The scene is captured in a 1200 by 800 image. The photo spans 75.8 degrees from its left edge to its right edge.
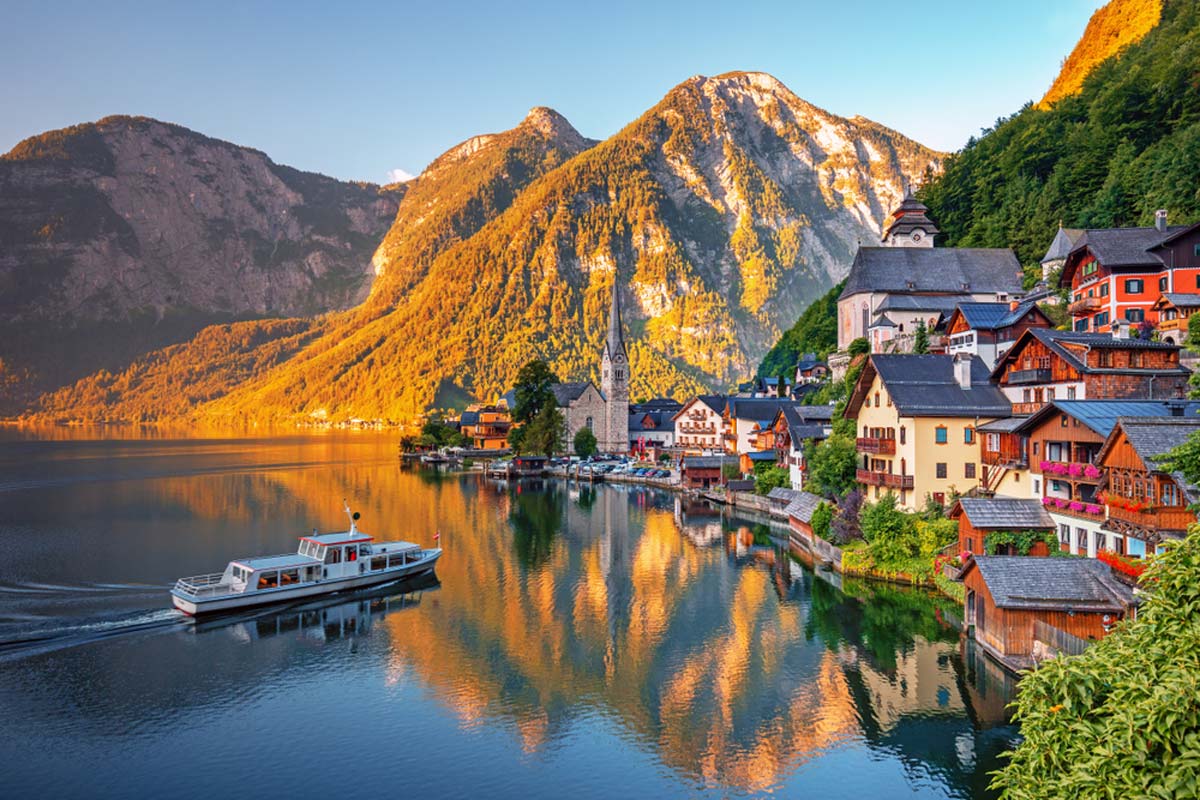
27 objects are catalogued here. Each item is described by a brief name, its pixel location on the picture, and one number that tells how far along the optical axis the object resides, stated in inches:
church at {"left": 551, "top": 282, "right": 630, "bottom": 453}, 5492.1
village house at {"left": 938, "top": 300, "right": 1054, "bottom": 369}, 2249.0
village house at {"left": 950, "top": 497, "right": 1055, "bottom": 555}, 1439.5
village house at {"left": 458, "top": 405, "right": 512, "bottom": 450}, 6008.9
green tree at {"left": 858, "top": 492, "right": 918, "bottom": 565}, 1768.0
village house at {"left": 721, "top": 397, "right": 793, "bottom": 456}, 3727.9
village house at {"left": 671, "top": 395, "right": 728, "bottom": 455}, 4419.3
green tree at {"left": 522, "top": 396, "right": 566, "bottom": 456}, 4822.8
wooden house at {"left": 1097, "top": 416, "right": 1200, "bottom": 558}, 1082.7
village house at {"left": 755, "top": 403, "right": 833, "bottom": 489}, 2763.3
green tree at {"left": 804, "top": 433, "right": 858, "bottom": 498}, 2139.5
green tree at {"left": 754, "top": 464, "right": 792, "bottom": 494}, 3006.9
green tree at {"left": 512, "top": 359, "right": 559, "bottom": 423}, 4938.5
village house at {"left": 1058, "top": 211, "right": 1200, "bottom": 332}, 2055.9
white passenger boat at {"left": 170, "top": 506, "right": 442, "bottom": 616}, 1606.8
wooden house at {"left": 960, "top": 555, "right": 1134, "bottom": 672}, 1109.7
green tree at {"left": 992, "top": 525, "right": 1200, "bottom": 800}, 397.7
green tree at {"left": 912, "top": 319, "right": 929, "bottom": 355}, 2721.2
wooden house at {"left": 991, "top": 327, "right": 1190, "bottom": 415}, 1588.3
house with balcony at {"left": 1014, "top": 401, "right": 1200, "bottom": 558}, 1289.4
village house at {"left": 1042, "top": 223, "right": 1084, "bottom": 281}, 2815.0
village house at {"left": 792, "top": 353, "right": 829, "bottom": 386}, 4229.8
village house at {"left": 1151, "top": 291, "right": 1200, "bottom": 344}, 1943.9
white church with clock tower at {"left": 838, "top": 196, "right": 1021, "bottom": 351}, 3248.0
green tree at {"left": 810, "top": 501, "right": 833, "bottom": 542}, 2082.9
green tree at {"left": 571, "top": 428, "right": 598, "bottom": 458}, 5191.9
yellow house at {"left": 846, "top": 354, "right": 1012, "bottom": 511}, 1796.3
